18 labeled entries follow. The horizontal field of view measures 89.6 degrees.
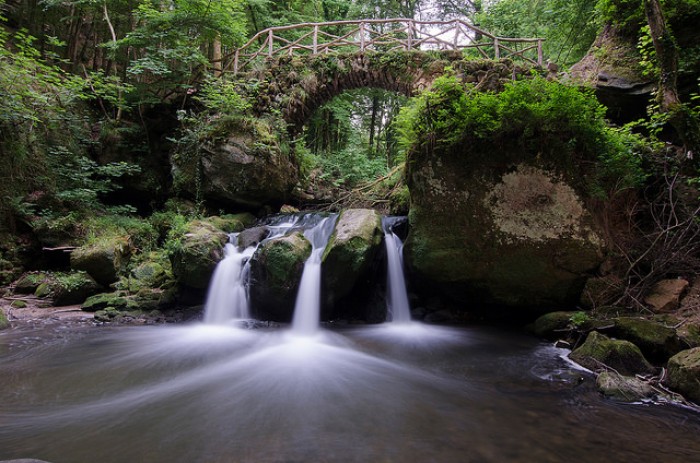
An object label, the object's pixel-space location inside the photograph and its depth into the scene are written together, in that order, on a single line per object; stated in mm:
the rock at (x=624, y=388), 3570
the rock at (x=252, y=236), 8008
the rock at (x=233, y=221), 8930
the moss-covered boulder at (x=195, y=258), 7102
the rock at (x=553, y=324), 5562
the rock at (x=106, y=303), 6914
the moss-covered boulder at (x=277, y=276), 6719
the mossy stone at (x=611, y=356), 3998
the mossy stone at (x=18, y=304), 6611
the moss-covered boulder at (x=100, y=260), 7402
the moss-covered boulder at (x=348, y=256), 6613
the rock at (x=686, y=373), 3451
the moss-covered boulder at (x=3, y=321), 5674
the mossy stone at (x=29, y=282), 7227
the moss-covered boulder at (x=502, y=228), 5840
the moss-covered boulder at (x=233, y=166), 9500
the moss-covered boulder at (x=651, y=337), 4082
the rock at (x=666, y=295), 5000
